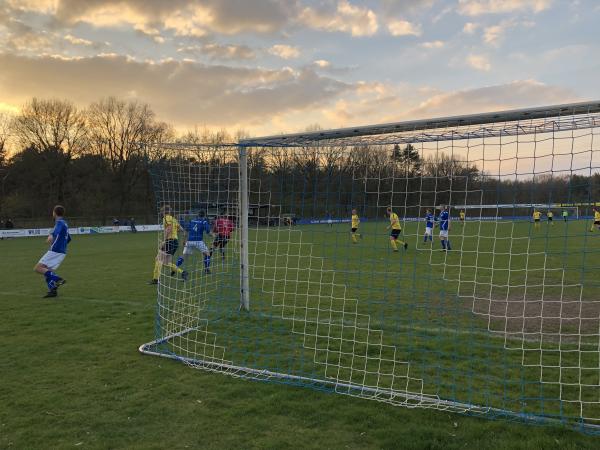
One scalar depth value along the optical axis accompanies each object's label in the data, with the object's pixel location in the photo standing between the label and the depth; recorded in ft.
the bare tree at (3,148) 171.42
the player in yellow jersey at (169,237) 25.08
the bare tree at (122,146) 199.11
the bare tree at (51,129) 176.45
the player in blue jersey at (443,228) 42.66
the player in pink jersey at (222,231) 28.24
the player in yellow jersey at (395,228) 51.50
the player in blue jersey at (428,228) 33.40
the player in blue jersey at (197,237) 29.82
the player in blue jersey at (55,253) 32.60
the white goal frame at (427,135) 14.38
